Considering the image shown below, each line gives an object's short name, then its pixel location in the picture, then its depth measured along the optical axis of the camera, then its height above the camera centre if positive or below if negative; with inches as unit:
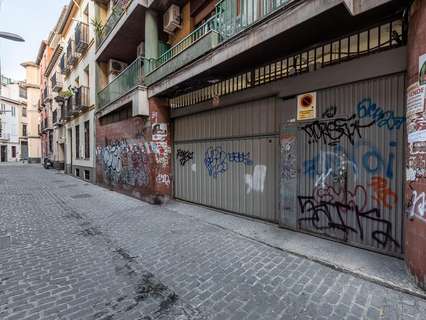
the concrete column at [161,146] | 299.3 +6.5
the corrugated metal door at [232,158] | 208.1 -7.9
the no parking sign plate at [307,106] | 172.7 +34.0
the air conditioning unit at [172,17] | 290.7 +168.9
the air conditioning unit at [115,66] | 469.4 +173.3
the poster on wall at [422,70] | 106.7 +37.3
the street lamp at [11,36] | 315.6 +156.8
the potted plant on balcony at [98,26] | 456.4 +246.5
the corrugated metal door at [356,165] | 138.3 -9.8
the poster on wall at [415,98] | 107.9 +25.0
